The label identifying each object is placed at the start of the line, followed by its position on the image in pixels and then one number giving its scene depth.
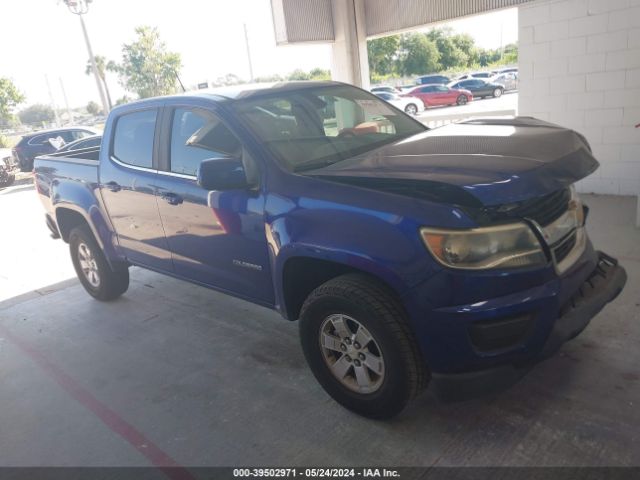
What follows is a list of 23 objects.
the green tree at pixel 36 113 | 77.88
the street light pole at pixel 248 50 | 45.59
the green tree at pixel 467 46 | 60.03
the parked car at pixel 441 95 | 27.50
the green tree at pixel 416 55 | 53.53
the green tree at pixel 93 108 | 74.31
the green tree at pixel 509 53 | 55.14
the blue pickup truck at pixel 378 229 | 2.34
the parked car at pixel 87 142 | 10.91
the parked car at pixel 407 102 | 24.22
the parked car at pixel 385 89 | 28.59
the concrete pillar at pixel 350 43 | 9.48
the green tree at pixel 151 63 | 39.60
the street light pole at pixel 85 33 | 20.97
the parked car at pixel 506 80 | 29.45
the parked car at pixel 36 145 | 15.92
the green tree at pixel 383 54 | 50.02
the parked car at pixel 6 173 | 15.25
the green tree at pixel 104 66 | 51.88
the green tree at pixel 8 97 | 31.86
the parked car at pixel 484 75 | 32.62
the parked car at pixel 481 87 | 28.58
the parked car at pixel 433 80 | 31.92
